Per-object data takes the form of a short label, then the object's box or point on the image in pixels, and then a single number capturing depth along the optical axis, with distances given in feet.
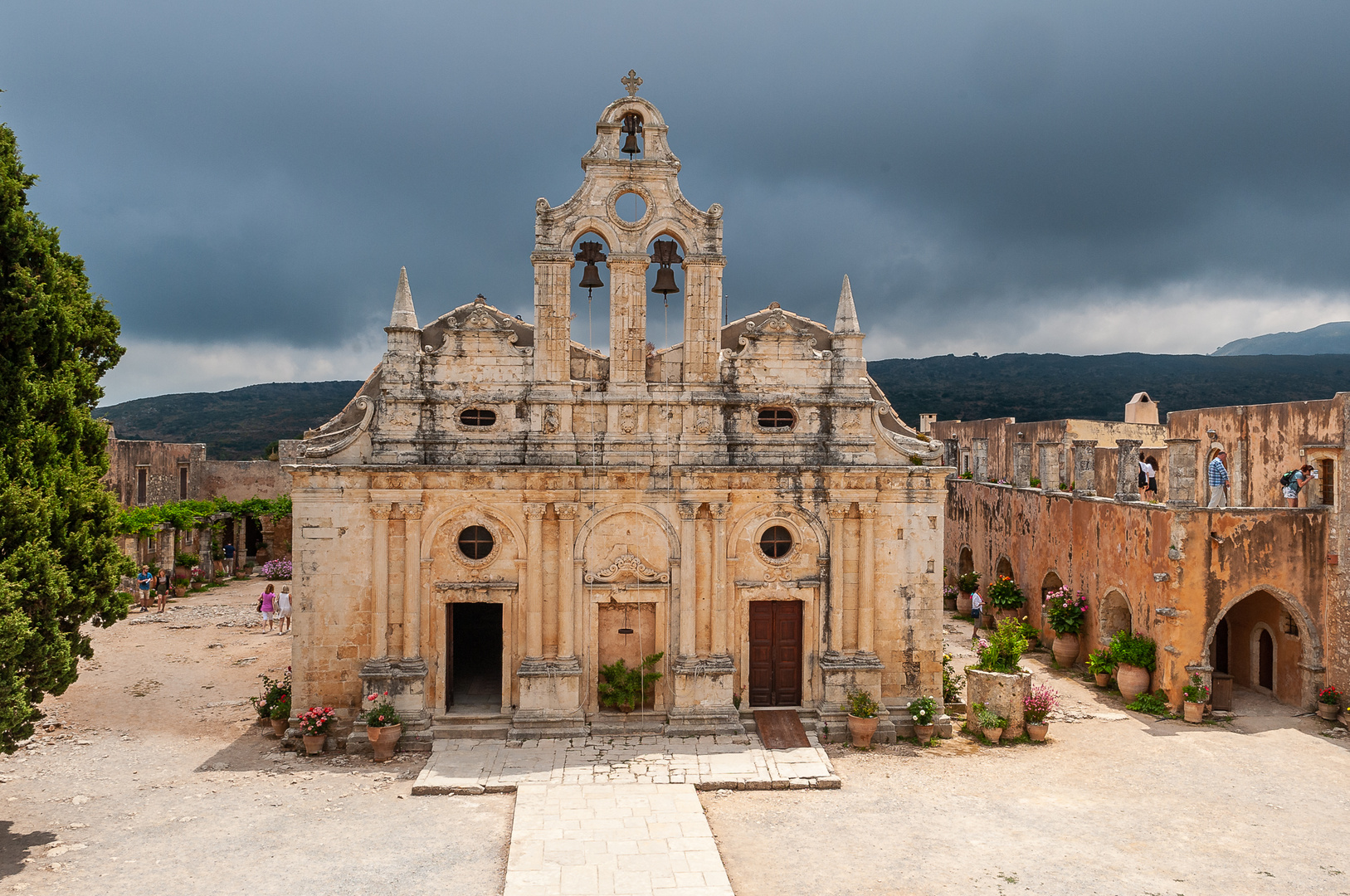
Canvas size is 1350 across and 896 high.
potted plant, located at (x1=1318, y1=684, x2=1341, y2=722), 59.98
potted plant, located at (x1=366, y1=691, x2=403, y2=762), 52.19
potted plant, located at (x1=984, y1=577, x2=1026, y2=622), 86.38
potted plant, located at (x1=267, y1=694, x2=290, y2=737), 56.65
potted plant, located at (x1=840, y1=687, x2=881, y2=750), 54.70
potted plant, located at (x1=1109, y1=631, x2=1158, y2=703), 64.28
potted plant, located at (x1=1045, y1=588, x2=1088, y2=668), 75.10
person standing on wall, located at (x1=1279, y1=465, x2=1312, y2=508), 63.67
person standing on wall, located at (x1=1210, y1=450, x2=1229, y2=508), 64.34
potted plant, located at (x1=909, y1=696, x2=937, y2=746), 55.93
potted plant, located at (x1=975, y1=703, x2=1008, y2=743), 56.90
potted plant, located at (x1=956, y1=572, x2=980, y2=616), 98.78
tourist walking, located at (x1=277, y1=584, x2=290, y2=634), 88.69
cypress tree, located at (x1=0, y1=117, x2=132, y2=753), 37.68
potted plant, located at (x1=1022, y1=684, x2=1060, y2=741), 57.31
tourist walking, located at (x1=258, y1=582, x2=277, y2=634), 89.40
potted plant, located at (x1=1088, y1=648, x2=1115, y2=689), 67.97
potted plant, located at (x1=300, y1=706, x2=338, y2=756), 53.16
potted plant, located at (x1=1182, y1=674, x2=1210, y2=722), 60.54
